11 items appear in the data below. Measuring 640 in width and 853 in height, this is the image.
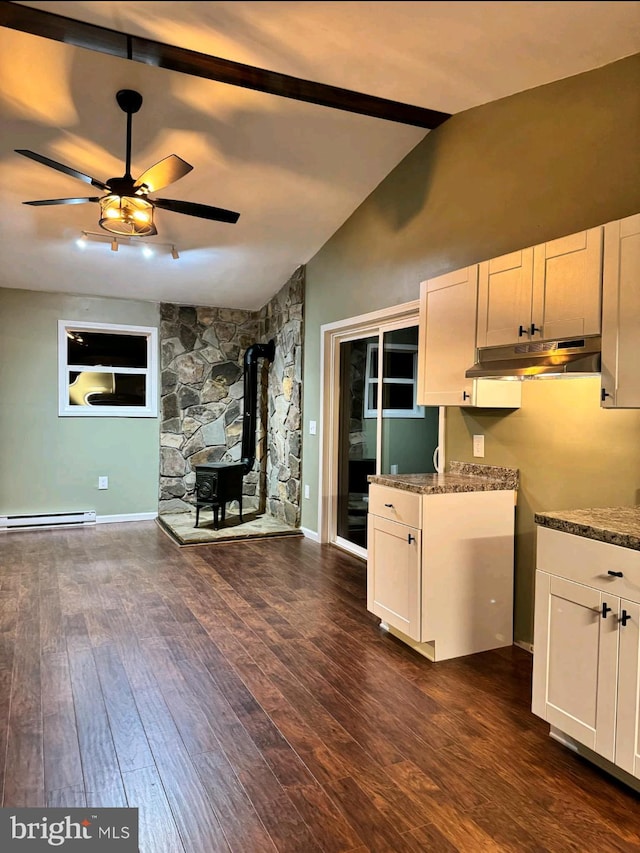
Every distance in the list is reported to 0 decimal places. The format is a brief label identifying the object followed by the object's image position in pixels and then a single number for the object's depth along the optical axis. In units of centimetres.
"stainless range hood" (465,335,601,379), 224
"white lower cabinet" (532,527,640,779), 181
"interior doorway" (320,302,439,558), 421
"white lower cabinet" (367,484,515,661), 285
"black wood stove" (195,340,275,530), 551
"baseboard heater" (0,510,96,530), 565
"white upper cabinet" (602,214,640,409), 210
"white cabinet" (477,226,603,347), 229
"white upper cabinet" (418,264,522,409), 297
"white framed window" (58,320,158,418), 593
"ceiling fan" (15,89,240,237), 302
